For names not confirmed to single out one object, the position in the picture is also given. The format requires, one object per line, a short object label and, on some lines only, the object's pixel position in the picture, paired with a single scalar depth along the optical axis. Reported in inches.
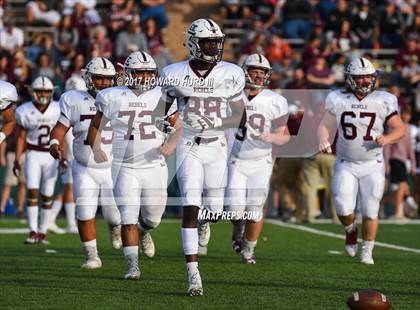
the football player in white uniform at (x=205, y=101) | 626.5
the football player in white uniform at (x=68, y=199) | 977.9
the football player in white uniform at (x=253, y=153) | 776.3
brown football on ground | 485.7
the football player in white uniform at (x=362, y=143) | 779.4
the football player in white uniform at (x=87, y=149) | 729.0
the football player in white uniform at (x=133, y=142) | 662.5
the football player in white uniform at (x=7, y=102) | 721.9
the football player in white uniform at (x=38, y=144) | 950.4
